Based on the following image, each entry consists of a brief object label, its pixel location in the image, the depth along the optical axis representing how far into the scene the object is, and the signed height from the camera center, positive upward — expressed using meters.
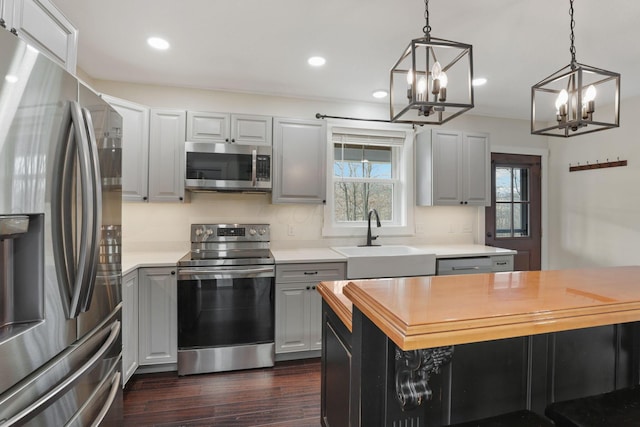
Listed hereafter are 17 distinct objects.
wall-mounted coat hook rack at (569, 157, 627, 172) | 3.37 +0.61
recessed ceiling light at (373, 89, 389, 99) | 3.21 +1.30
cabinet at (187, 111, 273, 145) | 2.83 +0.81
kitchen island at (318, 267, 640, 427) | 0.74 -0.47
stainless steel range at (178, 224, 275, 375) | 2.50 -0.82
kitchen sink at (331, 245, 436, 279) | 2.80 -0.45
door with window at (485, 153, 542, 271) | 3.96 +0.12
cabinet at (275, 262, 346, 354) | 2.68 -0.78
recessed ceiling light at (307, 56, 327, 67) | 2.55 +1.30
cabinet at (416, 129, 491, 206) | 3.39 +0.54
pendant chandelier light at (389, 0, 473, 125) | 1.23 +0.55
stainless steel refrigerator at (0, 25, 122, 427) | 0.87 -0.10
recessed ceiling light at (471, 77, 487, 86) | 2.95 +1.32
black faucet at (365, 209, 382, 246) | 3.40 -0.14
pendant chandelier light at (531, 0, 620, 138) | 1.43 +0.57
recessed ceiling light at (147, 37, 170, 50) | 2.27 +1.29
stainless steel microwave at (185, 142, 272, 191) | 2.75 +0.44
